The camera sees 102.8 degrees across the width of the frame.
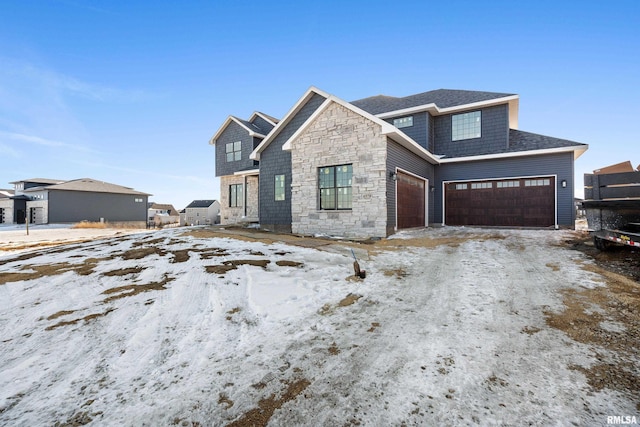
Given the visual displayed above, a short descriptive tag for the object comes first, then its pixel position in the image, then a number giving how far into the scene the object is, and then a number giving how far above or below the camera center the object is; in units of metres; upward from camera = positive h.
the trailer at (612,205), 5.39 +0.17
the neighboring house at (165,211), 52.75 +0.89
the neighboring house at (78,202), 27.67 +1.48
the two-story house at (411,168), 10.16 +2.16
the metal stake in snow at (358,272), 5.05 -1.17
